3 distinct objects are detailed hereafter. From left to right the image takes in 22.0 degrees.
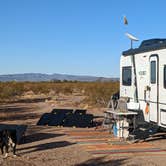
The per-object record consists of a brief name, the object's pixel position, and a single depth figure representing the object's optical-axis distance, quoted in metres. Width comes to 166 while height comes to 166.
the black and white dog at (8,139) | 10.60
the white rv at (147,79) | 12.33
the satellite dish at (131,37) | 14.83
